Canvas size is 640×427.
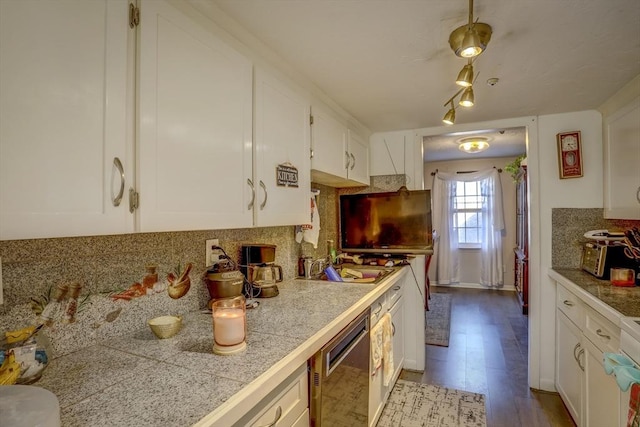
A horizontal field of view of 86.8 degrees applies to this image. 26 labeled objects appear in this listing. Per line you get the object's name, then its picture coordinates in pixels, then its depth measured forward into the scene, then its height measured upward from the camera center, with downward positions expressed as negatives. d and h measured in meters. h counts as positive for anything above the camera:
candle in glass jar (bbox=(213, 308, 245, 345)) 1.06 -0.34
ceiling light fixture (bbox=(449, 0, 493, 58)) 1.16 +0.71
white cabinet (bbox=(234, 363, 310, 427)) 0.94 -0.57
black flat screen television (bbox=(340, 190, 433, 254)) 2.82 -0.02
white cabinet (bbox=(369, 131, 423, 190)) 3.04 +0.59
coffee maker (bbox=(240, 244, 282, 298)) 1.76 -0.25
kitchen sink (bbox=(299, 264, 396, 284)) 2.37 -0.39
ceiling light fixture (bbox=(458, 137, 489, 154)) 4.30 +0.97
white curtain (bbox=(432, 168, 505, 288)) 5.81 -0.14
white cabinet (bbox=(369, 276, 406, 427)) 2.00 -0.95
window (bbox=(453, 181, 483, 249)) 6.03 +0.10
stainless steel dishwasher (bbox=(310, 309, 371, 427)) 1.25 -0.68
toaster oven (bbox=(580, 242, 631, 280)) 2.13 -0.26
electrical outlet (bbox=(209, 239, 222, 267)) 1.62 -0.16
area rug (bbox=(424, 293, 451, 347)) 3.69 -1.28
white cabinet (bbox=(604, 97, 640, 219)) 2.00 +0.36
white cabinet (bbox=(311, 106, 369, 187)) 2.08 +0.48
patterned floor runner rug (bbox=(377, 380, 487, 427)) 2.23 -1.33
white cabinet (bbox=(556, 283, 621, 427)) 1.60 -0.82
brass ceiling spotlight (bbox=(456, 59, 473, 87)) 1.37 +0.58
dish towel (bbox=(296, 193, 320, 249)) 2.47 -0.07
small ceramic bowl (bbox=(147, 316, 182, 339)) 1.17 -0.37
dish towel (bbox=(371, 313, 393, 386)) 1.97 -0.80
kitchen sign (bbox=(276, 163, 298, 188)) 1.67 +0.23
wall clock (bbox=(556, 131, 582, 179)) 2.53 +0.49
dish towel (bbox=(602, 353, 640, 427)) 1.22 -0.60
